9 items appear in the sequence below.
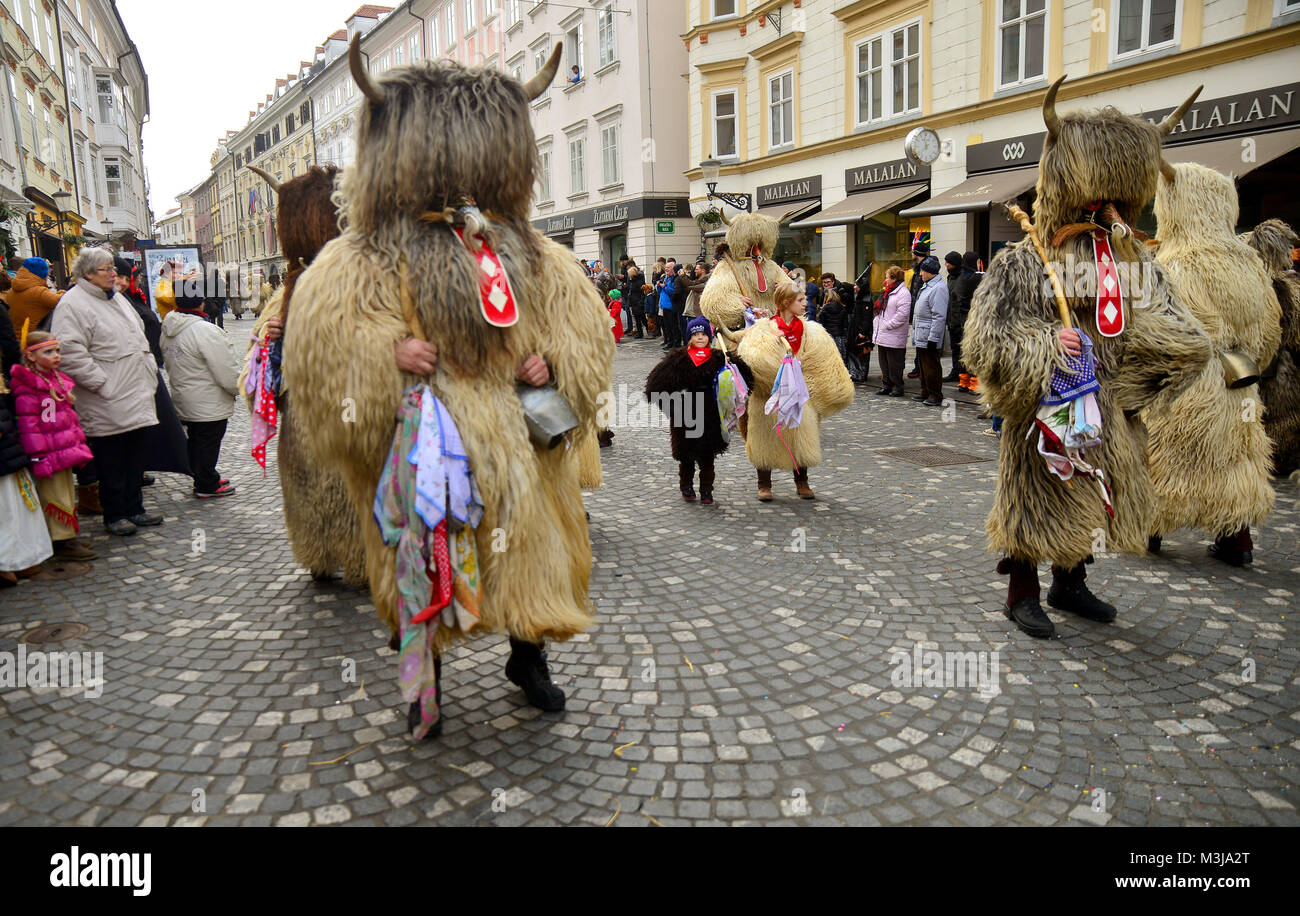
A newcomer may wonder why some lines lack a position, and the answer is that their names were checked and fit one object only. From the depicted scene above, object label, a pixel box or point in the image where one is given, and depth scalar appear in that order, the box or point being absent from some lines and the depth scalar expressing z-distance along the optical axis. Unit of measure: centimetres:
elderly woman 543
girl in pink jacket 493
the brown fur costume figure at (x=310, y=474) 429
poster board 2613
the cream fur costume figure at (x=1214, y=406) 455
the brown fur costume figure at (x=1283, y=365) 548
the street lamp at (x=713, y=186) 1873
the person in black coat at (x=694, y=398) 628
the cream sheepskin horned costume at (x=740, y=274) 726
